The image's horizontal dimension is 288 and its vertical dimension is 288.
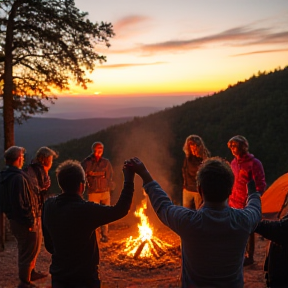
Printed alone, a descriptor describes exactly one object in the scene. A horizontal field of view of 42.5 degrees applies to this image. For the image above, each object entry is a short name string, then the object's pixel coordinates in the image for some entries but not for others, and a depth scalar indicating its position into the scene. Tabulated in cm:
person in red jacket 575
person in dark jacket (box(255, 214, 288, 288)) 262
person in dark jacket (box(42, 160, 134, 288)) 294
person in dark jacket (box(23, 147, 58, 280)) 542
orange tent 781
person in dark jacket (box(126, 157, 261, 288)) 232
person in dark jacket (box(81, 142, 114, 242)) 764
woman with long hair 677
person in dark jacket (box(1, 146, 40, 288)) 468
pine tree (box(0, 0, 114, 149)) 1114
